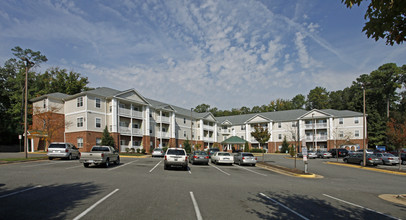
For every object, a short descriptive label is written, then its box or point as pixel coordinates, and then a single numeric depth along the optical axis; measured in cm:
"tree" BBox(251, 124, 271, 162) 3406
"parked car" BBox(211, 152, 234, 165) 2731
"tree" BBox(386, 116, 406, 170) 2592
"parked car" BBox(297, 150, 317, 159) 4458
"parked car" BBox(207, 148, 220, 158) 3746
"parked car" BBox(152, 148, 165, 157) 4012
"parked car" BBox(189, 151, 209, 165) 2611
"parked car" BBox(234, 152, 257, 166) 2758
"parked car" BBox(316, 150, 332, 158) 4499
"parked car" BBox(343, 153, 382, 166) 2804
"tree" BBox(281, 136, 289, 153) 6084
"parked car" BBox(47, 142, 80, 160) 2667
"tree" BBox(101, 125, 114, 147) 4019
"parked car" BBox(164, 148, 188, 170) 2006
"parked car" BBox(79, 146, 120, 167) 2008
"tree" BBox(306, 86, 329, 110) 9515
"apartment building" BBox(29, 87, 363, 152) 4178
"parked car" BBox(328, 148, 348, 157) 4409
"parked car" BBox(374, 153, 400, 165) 2970
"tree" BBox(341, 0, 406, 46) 527
